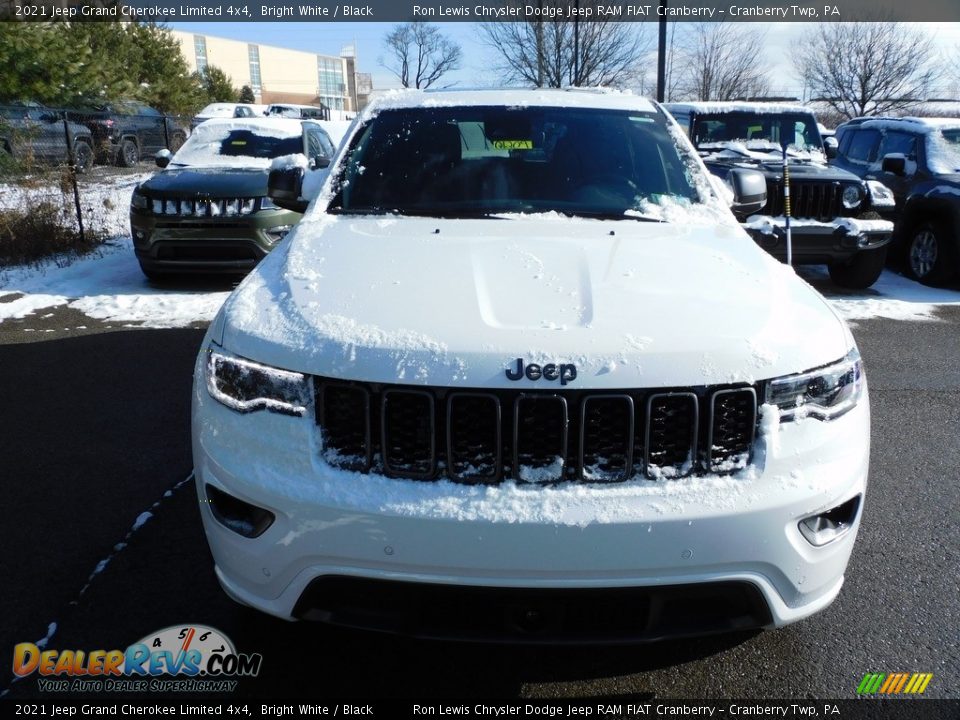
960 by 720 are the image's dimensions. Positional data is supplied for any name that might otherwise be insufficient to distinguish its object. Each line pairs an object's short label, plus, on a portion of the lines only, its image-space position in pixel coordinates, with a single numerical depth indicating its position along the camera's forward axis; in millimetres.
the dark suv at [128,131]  14008
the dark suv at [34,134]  9891
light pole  19641
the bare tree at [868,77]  34219
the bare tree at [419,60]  69156
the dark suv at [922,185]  8344
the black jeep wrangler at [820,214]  7840
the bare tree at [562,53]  28172
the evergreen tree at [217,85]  40031
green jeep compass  7680
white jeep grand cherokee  1971
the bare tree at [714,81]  34875
